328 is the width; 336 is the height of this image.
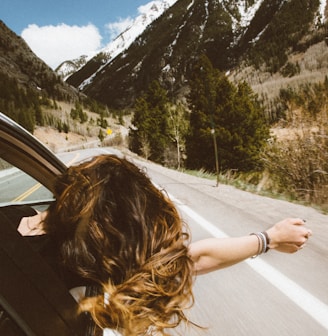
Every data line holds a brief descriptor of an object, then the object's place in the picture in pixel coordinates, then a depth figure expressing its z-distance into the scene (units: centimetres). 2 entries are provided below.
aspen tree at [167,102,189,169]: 2909
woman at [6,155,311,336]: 116
